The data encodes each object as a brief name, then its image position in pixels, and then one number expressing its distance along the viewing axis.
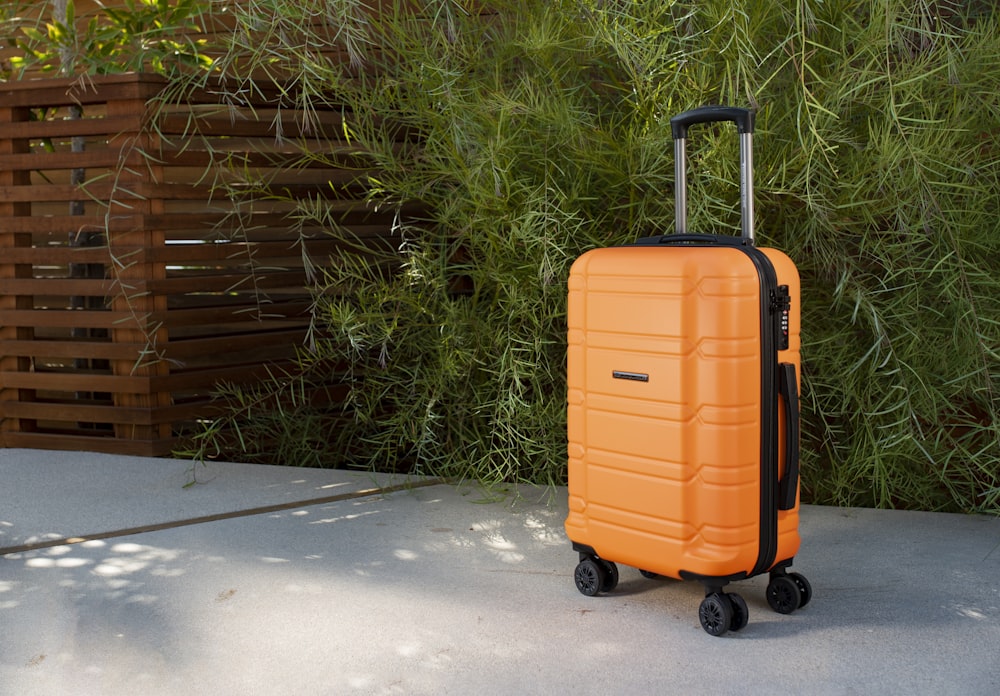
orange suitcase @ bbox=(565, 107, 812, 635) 2.25
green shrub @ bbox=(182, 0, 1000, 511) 2.95
